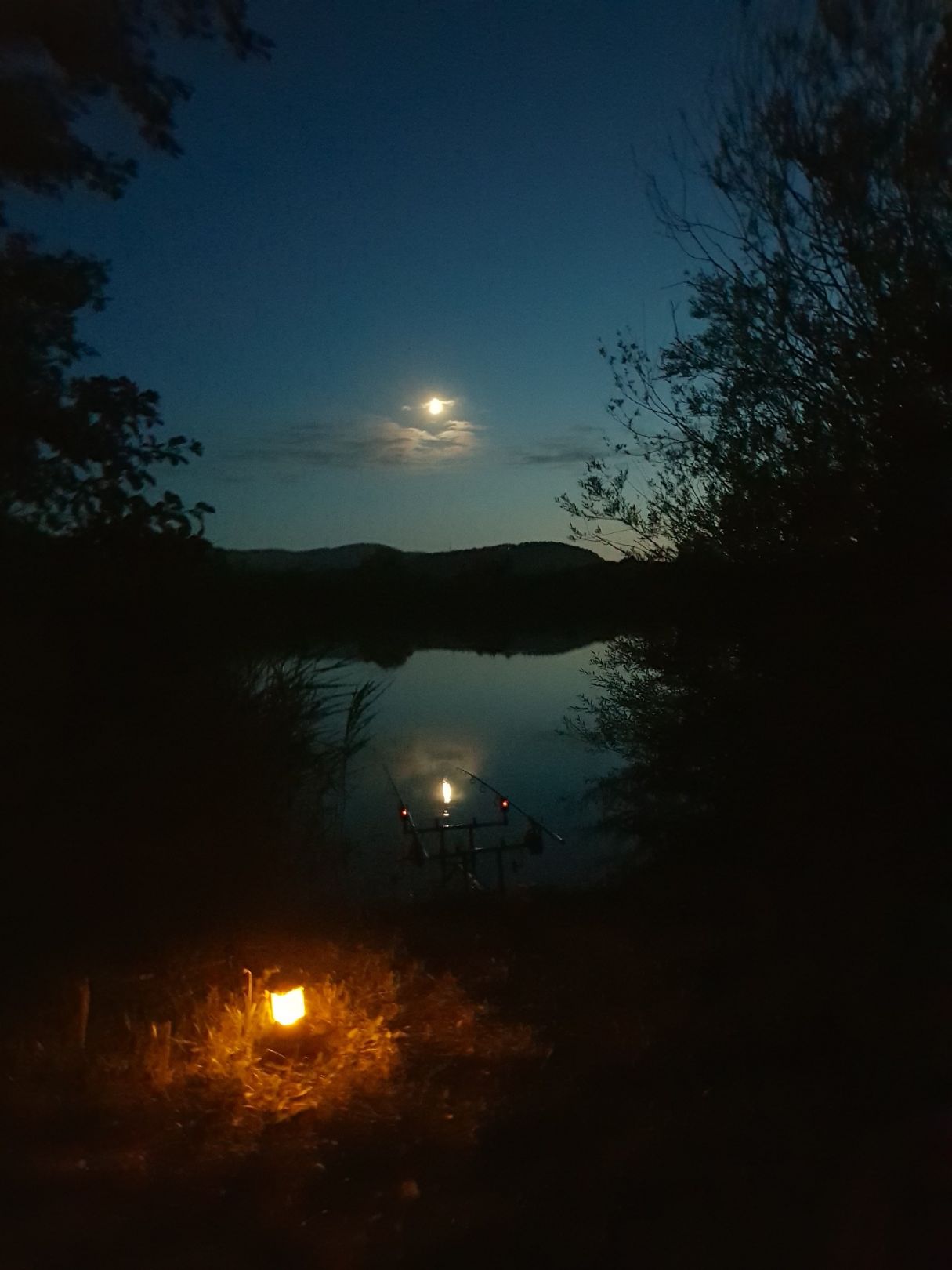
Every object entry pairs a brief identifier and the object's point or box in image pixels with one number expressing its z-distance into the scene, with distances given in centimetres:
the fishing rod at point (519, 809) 1477
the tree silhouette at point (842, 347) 821
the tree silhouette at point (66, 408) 823
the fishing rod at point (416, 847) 1243
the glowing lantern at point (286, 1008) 526
